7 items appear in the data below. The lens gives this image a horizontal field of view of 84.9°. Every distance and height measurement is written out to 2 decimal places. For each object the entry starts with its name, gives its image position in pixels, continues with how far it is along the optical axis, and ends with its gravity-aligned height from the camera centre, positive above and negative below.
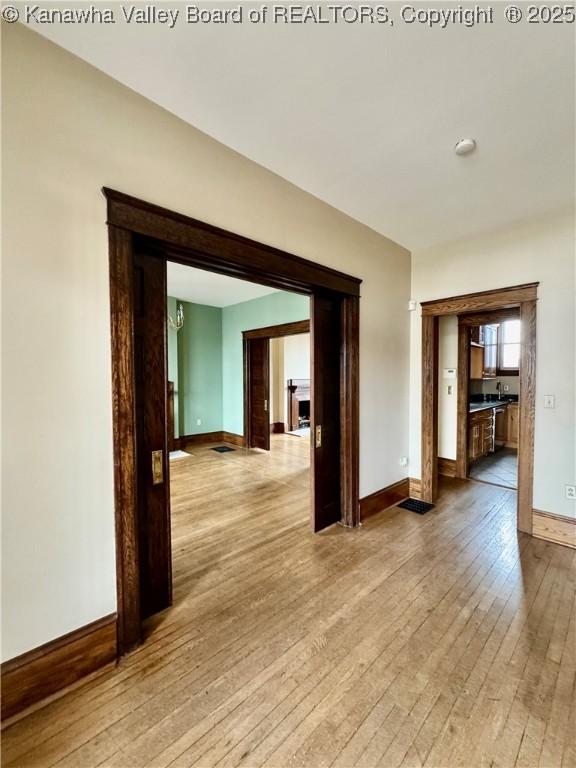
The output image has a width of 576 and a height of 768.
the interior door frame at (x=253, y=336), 5.19 +0.76
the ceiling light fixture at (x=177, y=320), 5.42 +1.03
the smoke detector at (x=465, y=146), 1.96 +1.47
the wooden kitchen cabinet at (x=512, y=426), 6.07 -0.97
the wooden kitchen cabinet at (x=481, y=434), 4.75 -0.93
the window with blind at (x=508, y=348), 6.71 +0.61
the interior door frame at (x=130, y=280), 1.58 +0.49
